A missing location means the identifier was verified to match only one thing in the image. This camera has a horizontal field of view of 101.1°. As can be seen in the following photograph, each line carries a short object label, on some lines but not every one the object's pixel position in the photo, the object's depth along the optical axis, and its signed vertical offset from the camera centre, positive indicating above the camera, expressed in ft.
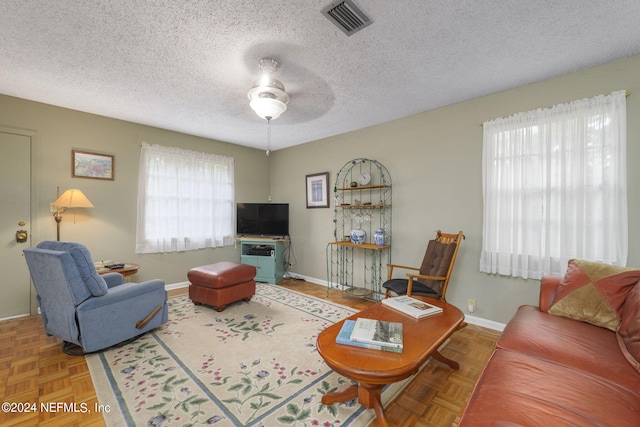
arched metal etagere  12.42 -0.65
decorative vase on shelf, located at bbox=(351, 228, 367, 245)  12.48 -1.04
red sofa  3.25 -2.44
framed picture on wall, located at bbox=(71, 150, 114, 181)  11.07 +2.07
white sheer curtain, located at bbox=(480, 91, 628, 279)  7.27 +0.84
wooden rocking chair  8.74 -1.99
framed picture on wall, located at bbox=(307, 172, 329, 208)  14.87 +1.39
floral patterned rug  5.17 -3.96
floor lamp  9.72 +0.43
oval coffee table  4.36 -2.56
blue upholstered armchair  6.86 -2.43
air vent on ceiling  5.41 +4.28
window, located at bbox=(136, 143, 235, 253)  12.87 +0.71
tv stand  14.97 -2.59
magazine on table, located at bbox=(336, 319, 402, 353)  4.94 -2.49
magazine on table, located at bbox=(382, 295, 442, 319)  6.52 -2.42
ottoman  10.40 -2.92
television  15.90 -0.33
